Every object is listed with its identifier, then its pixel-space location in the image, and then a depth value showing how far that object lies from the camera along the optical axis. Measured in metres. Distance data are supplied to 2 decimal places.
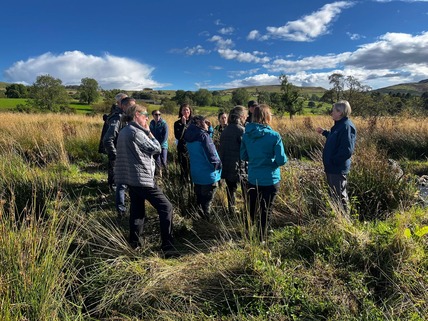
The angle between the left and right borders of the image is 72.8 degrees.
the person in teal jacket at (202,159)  4.24
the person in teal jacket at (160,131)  6.41
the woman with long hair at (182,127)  5.45
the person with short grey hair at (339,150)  4.14
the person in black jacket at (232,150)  4.53
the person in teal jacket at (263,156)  3.64
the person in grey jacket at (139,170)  3.49
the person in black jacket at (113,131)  5.20
